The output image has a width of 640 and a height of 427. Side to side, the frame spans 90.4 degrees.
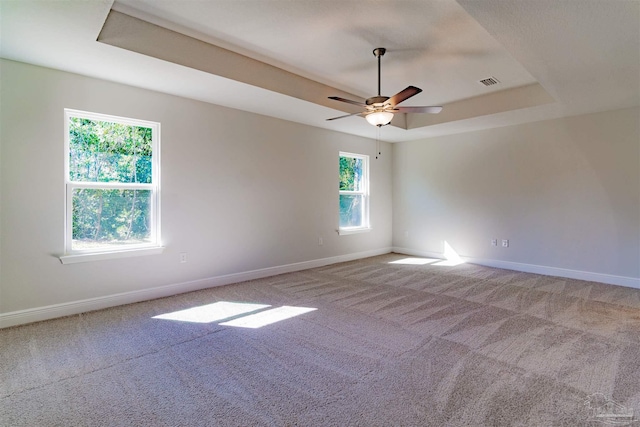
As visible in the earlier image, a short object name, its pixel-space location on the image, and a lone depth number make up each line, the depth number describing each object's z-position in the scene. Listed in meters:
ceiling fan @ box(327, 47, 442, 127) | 3.21
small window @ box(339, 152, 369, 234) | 6.16
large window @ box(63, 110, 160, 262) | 3.33
